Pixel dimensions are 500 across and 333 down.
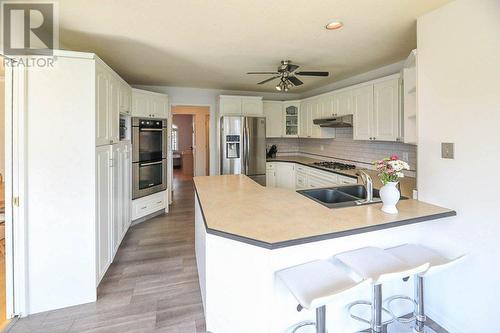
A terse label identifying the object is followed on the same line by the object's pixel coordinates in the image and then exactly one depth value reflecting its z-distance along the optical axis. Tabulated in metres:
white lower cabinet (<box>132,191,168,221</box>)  4.20
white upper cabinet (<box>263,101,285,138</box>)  5.66
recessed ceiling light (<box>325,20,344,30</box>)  2.26
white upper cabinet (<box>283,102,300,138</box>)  5.73
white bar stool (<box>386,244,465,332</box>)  1.64
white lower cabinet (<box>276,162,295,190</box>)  5.35
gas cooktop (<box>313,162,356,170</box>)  4.25
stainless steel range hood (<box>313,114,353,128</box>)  4.15
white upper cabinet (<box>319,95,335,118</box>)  4.56
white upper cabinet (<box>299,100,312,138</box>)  5.35
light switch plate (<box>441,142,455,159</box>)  1.93
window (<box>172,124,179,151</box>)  11.19
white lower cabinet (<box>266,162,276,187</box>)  5.48
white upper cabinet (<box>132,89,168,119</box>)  4.21
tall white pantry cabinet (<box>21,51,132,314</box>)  2.10
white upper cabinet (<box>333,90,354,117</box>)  4.10
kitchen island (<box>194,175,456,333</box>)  1.57
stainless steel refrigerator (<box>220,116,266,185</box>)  4.98
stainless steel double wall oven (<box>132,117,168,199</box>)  4.13
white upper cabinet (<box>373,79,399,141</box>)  3.22
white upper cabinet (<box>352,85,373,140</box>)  3.68
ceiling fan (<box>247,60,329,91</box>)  3.11
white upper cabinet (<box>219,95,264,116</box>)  5.11
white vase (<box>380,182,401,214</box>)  1.88
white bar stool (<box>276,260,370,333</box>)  1.25
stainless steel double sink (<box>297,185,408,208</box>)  2.64
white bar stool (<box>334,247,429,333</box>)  1.44
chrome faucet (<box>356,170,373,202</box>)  2.21
